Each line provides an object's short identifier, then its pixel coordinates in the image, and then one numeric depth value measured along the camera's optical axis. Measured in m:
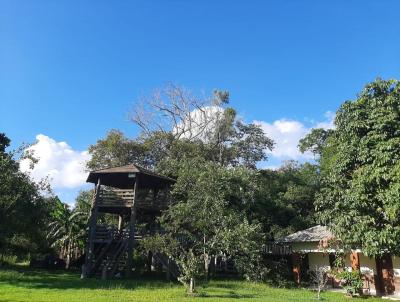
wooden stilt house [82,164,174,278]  23.97
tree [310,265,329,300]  19.33
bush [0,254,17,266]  32.00
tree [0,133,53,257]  22.17
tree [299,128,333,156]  44.94
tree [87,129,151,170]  36.09
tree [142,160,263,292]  21.30
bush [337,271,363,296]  19.88
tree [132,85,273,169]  39.09
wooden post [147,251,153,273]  28.61
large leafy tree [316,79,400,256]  17.05
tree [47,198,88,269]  29.30
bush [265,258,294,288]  24.08
